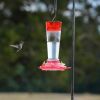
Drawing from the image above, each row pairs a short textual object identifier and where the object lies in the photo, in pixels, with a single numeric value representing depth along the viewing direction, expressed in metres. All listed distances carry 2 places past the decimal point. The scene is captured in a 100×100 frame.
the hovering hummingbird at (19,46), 6.03
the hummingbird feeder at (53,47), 5.28
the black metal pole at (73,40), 5.19
